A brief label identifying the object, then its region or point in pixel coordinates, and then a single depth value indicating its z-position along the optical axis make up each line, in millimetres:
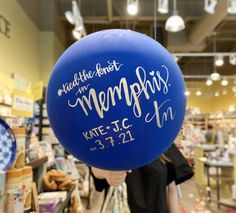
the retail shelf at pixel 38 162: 2359
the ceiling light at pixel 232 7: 4359
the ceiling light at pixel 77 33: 5500
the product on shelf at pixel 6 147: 1658
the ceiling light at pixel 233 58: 7618
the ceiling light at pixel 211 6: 4375
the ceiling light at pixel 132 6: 4555
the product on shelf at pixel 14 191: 1582
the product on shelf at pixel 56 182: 2851
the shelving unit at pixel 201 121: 15322
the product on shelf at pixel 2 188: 1542
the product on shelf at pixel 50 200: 2268
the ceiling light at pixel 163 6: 4414
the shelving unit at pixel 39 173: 2873
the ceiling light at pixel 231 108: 14345
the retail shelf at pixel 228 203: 4946
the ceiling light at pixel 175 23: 4817
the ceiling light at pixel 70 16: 5145
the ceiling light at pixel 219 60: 7732
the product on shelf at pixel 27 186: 1808
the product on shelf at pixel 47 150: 3171
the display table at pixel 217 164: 6469
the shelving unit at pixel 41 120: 4414
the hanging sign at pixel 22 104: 2174
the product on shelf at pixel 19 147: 1793
